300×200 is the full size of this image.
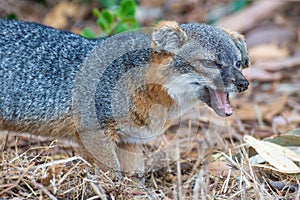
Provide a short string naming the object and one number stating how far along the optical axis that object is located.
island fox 9.69
